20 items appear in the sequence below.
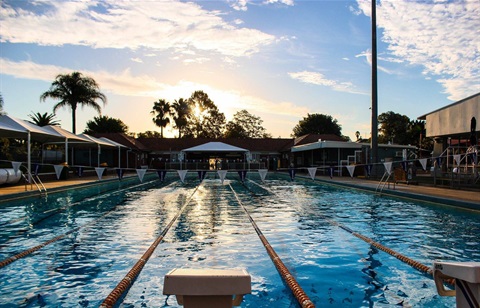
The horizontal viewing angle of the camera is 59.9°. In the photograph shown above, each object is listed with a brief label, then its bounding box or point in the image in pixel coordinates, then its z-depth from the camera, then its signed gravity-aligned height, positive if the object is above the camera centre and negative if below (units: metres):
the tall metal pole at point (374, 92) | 24.91 +4.20
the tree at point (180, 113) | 65.50 +7.66
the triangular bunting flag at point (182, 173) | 21.61 -0.63
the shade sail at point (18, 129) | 19.69 +1.62
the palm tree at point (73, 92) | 40.50 +6.83
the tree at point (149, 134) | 83.45 +5.47
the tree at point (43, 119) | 47.29 +4.88
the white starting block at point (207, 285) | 2.17 -0.65
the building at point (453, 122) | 19.18 +1.98
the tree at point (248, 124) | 75.35 +6.73
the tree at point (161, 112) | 62.88 +7.49
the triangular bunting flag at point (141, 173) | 20.85 -0.59
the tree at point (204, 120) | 68.88 +6.99
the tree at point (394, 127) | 73.69 +6.28
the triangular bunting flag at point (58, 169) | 20.66 -0.39
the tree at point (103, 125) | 68.38 +5.99
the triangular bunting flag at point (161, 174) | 21.58 -0.68
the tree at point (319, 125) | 73.94 +6.38
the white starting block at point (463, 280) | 2.40 -0.72
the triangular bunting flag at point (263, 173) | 21.55 -0.63
